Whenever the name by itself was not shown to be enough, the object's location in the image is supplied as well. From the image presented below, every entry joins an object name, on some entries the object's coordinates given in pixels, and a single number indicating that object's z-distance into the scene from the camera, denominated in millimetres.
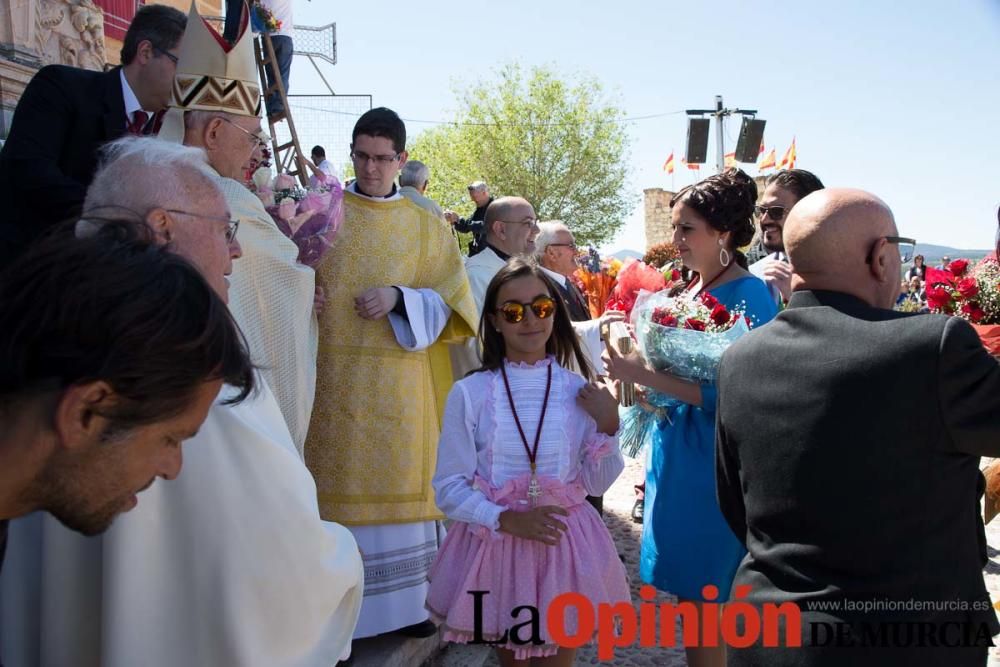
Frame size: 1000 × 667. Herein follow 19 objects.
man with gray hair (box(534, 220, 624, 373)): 6328
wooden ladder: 4488
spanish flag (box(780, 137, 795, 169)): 34147
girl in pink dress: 3084
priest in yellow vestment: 4289
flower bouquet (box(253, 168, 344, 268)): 3881
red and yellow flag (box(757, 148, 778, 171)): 35484
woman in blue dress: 3264
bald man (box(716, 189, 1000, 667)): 2037
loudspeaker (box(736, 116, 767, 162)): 20859
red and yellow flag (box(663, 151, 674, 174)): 35844
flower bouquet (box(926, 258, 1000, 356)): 3559
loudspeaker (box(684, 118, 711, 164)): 20688
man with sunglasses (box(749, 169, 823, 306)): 4375
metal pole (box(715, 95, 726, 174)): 21391
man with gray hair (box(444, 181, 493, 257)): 10297
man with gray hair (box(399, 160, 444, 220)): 8477
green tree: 33188
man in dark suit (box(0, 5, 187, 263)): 3225
